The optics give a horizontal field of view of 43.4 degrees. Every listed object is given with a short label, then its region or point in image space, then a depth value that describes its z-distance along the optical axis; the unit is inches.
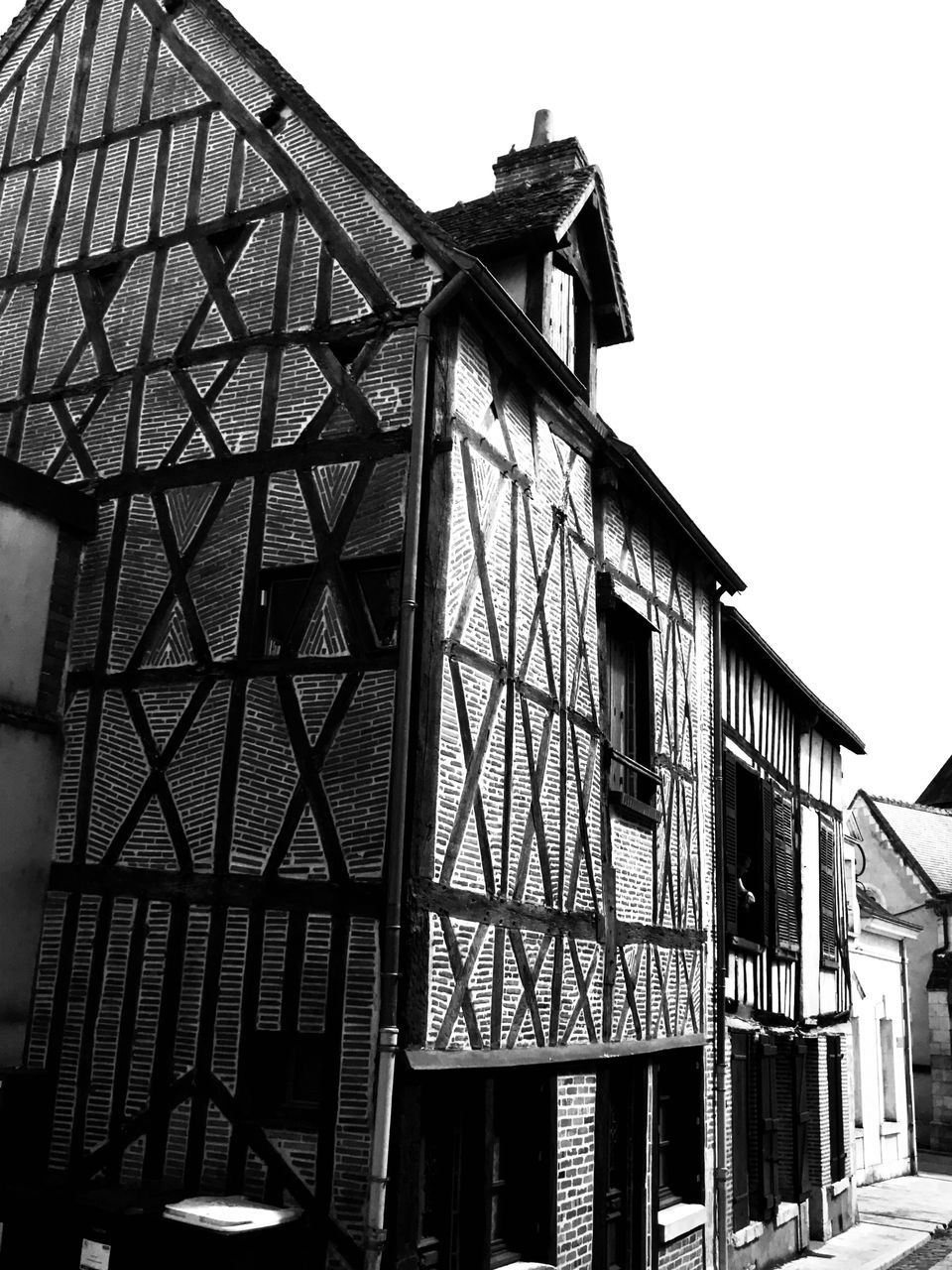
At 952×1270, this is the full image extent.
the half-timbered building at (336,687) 250.8
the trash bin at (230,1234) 216.2
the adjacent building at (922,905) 910.4
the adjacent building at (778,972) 445.4
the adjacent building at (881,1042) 657.4
